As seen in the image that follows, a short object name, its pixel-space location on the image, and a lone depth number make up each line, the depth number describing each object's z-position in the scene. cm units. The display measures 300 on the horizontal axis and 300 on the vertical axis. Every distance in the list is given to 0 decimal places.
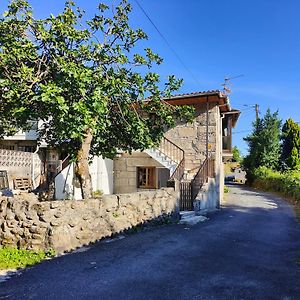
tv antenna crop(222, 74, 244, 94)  2364
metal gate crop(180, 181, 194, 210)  1273
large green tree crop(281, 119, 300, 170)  3061
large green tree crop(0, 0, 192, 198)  683
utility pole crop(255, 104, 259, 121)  3651
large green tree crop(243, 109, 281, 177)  3147
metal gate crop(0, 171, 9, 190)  1601
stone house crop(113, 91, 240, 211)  1514
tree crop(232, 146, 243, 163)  5637
